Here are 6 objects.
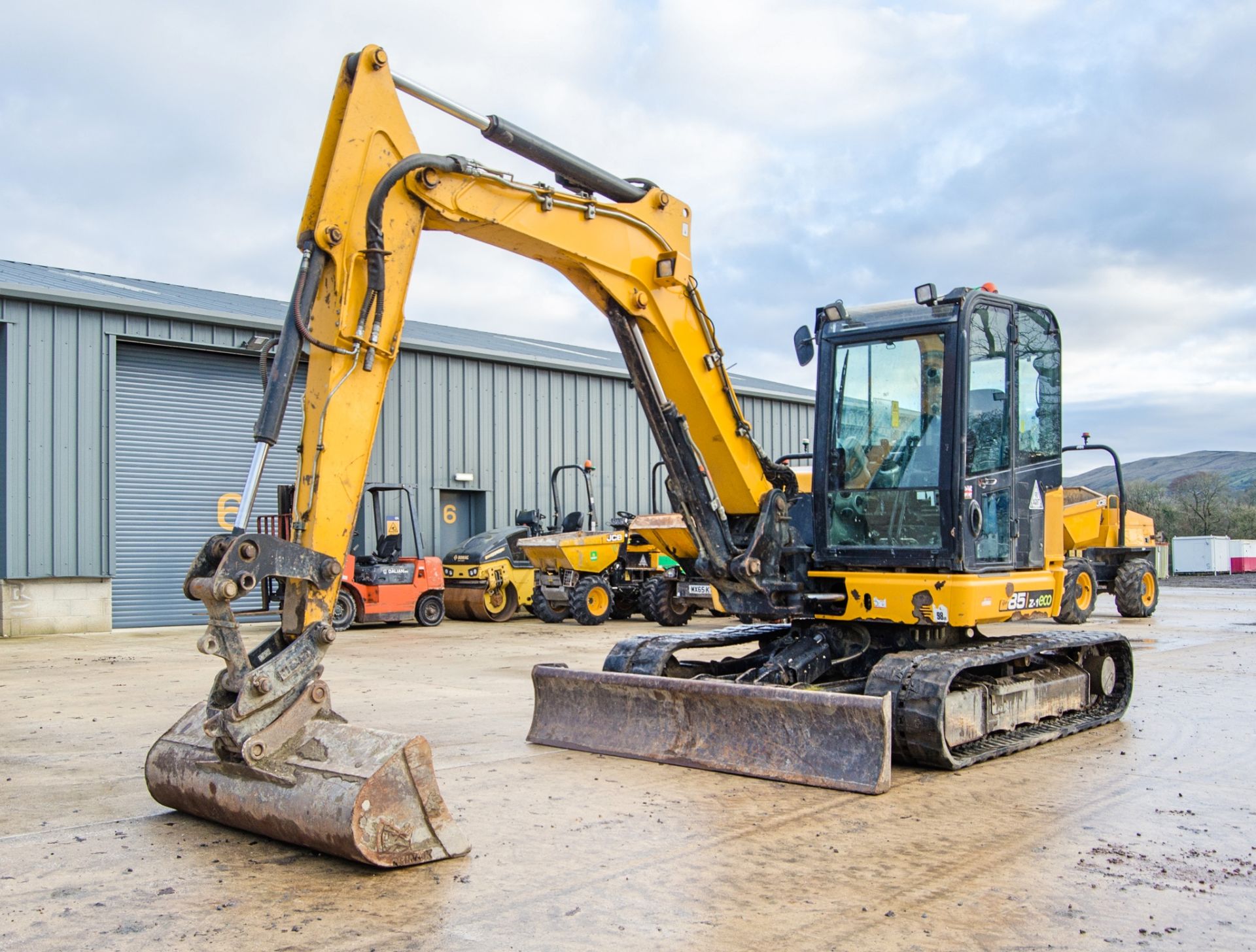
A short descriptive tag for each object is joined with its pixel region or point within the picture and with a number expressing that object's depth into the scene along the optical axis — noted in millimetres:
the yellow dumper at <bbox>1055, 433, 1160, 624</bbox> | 18766
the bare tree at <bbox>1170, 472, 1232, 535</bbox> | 55531
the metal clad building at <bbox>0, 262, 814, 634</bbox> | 17656
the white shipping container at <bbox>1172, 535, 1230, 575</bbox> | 39969
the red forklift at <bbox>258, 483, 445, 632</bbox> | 18375
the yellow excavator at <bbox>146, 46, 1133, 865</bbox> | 5184
